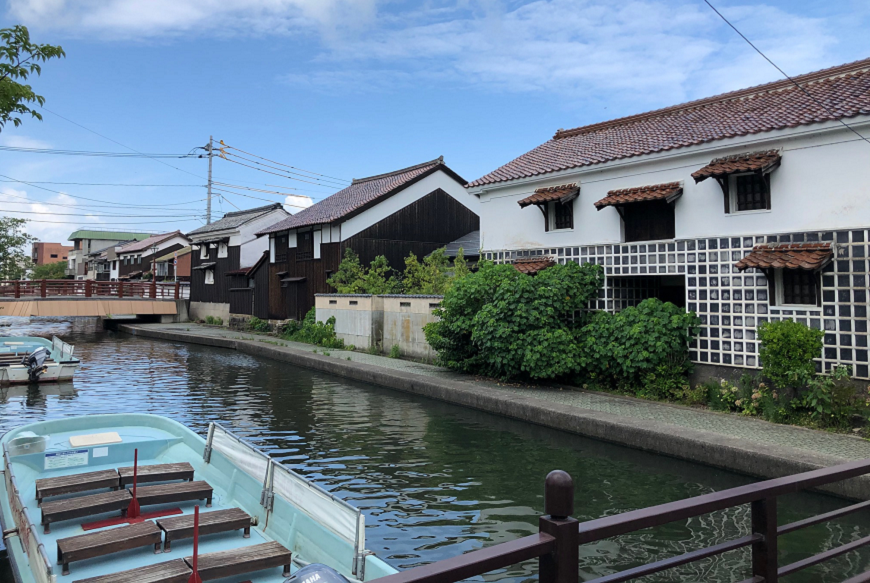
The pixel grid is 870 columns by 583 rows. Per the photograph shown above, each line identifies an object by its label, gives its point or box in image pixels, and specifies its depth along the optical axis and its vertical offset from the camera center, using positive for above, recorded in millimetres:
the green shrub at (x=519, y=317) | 14664 -370
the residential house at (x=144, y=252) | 56719 +4885
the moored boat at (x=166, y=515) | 4914 -2053
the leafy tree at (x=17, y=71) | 7172 +2807
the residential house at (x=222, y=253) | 37562 +3252
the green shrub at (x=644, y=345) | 13398 -969
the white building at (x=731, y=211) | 11211 +2077
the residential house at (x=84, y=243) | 74994 +7621
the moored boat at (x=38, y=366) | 17688 -1825
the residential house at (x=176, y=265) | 50828 +3354
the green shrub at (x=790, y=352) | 10930 -905
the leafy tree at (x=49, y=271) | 77938 +4235
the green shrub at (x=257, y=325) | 32594 -1162
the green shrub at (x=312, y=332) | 25297 -1287
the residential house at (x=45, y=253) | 96000 +8048
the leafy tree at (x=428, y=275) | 22719 +1121
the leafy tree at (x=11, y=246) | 44906 +4365
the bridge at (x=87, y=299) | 35344 +296
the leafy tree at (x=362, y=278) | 25922 +1119
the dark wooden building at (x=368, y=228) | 28833 +3740
